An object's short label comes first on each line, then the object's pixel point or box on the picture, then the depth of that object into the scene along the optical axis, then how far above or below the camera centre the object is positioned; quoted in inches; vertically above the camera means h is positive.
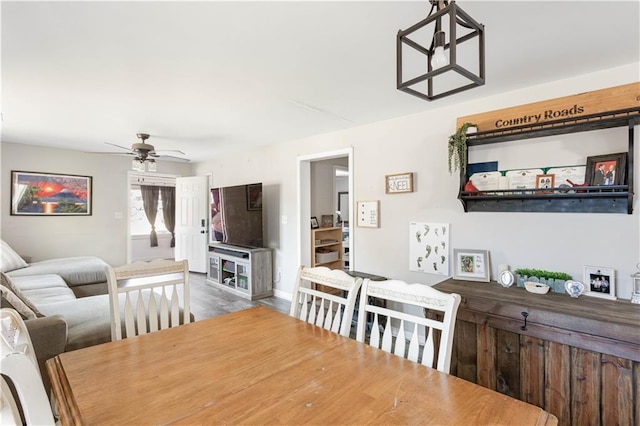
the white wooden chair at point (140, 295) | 67.4 -18.3
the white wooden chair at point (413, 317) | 51.0 -18.4
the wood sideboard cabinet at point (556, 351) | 65.6 -32.8
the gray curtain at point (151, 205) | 313.4 +8.2
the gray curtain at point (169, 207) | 325.7 +6.4
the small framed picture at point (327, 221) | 206.5 -5.5
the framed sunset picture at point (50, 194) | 186.7 +12.1
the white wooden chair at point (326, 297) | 62.7 -18.4
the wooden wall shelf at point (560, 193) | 80.5 +5.6
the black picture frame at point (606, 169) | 82.7 +11.4
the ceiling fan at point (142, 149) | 151.6 +31.2
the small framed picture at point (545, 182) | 93.4 +9.1
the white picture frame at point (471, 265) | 104.1 -17.7
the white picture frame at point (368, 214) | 138.2 -0.7
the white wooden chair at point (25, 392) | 27.7 -16.7
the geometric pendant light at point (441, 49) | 37.6 +21.7
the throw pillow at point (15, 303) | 75.5 -22.0
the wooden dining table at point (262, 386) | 36.7 -23.6
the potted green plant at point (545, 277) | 88.9 -19.0
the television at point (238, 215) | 190.1 -1.3
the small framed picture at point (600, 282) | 83.3 -19.0
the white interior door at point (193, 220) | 242.5 -5.6
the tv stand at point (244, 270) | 181.2 -35.2
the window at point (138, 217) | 310.5 -3.8
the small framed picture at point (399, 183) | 126.3 +12.2
